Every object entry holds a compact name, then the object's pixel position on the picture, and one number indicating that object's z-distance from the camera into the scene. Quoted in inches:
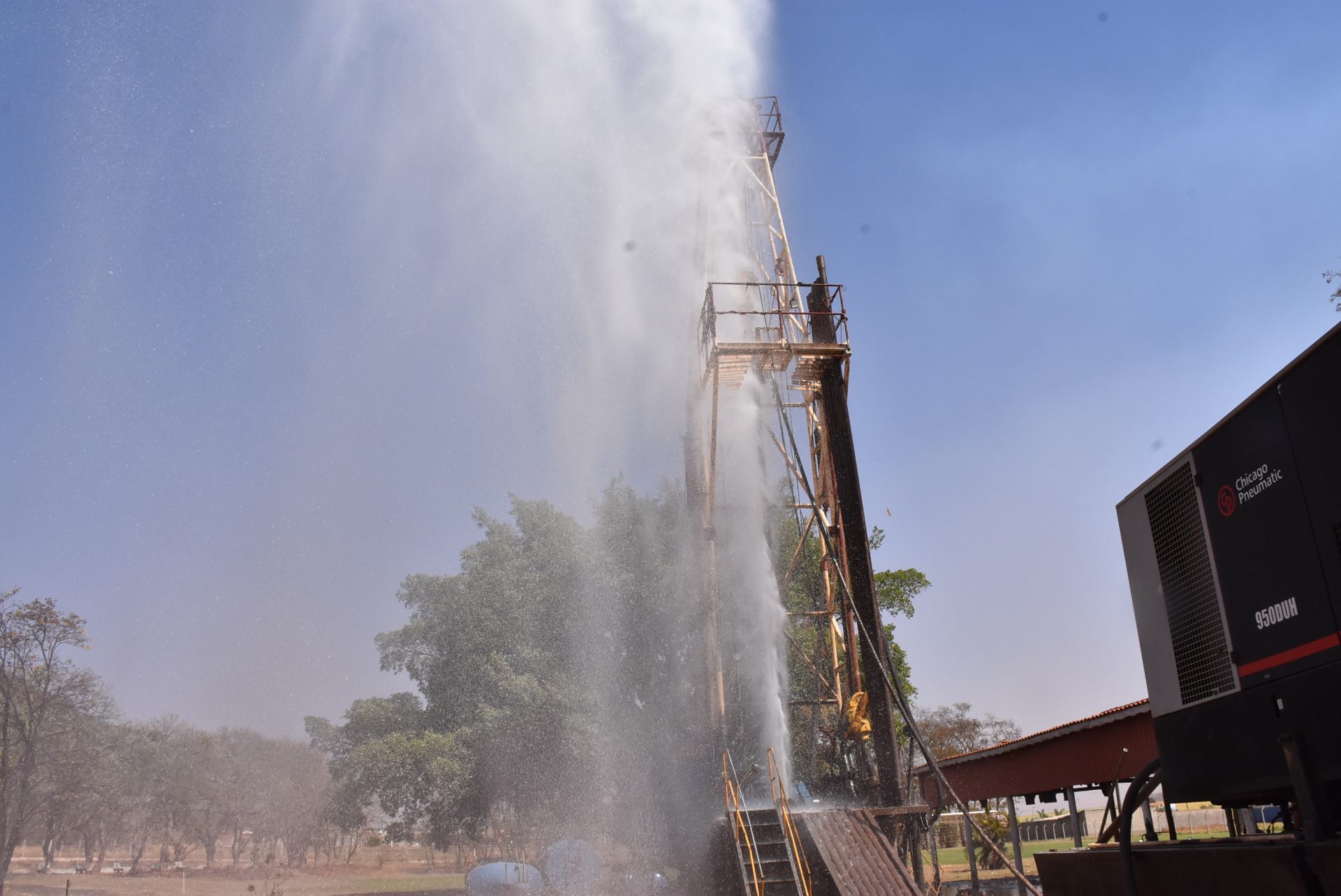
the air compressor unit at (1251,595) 147.7
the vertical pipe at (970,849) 832.4
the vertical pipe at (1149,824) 227.4
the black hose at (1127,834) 188.7
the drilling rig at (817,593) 485.1
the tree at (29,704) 1158.3
